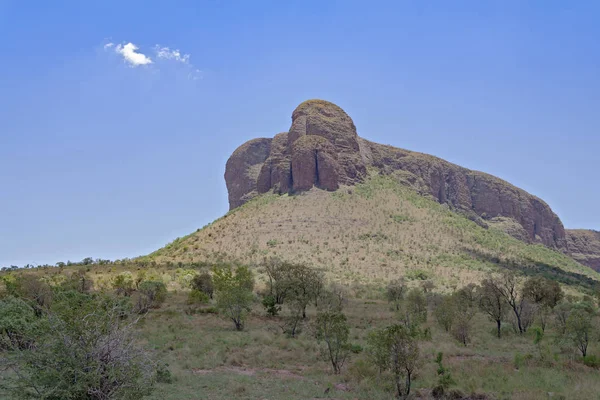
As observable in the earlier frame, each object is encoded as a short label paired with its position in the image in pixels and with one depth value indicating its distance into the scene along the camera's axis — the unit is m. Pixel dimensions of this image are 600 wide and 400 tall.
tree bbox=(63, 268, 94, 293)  43.28
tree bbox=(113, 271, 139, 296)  44.16
